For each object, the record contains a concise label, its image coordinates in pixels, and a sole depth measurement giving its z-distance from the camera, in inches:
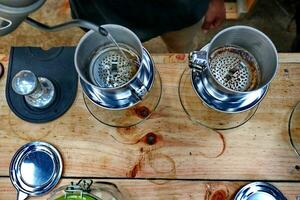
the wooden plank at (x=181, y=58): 33.6
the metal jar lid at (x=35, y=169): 30.9
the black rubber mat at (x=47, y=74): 32.9
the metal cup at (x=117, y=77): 29.2
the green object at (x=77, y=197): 25.5
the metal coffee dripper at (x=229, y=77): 28.8
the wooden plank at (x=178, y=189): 30.8
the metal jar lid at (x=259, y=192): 30.4
